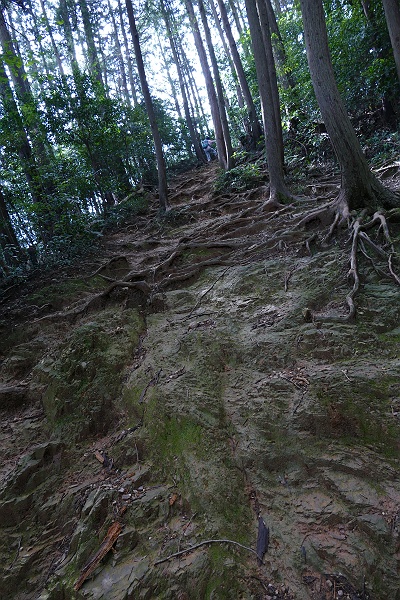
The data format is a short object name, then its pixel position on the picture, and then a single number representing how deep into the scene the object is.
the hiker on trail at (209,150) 23.44
